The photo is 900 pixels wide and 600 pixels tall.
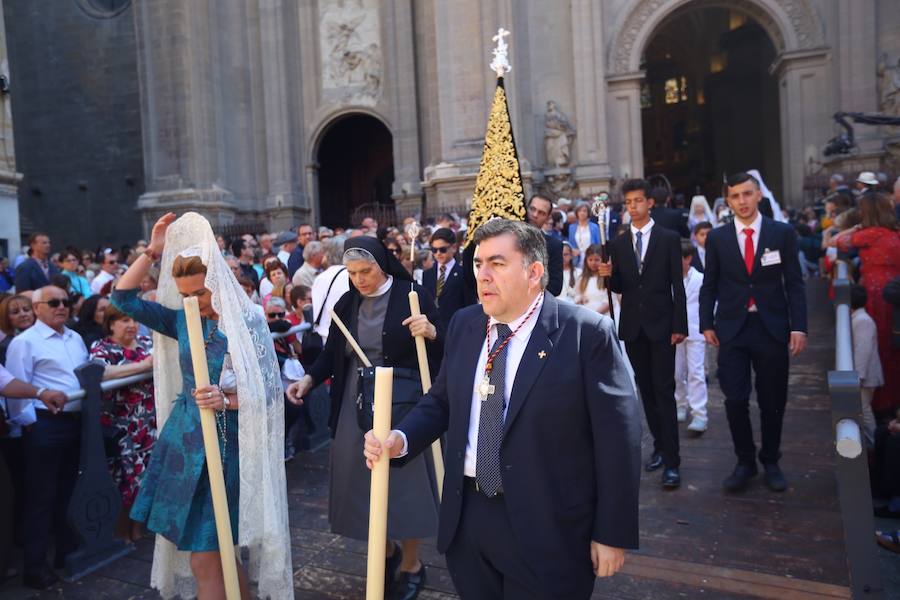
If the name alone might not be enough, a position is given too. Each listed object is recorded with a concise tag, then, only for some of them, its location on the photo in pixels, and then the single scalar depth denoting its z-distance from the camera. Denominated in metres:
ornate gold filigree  5.95
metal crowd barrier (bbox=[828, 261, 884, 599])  3.06
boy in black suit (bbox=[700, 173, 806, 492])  5.02
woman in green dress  3.42
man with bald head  4.46
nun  3.97
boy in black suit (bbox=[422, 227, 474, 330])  5.73
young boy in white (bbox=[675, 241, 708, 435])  6.74
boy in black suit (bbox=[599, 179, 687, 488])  5.34
